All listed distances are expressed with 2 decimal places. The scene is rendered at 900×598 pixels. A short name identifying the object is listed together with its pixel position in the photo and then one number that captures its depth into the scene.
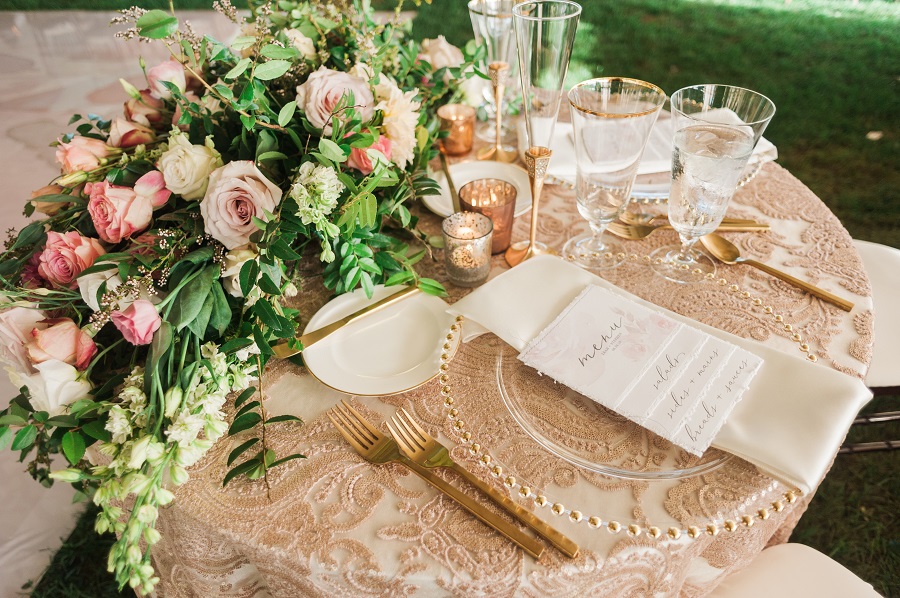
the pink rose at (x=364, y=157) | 0.88
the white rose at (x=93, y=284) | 0.74
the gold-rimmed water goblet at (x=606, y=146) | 0.85
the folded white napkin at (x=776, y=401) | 0.67
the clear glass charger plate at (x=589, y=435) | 0.69
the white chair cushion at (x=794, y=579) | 0.84
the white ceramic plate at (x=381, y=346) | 0.81
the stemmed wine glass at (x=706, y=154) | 0.83
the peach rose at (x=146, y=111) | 1.01
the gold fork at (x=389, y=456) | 0.64
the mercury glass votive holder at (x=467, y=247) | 0.94
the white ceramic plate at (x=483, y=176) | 1.16
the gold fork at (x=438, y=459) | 0.63
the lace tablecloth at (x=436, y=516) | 0.63
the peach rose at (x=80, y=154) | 0.88
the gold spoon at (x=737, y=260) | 0.89
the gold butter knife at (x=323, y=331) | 0.84
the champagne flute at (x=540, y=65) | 0.95
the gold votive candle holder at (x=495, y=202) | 1.00
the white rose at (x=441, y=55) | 1.36
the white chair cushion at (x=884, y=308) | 1.12
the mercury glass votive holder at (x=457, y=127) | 1.31
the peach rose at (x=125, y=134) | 0.94
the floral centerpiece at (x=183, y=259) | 0.69
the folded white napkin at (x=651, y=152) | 1.17
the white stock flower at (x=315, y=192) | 0.75
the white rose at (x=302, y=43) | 1.02
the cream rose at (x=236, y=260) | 0.78
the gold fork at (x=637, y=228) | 1.04
